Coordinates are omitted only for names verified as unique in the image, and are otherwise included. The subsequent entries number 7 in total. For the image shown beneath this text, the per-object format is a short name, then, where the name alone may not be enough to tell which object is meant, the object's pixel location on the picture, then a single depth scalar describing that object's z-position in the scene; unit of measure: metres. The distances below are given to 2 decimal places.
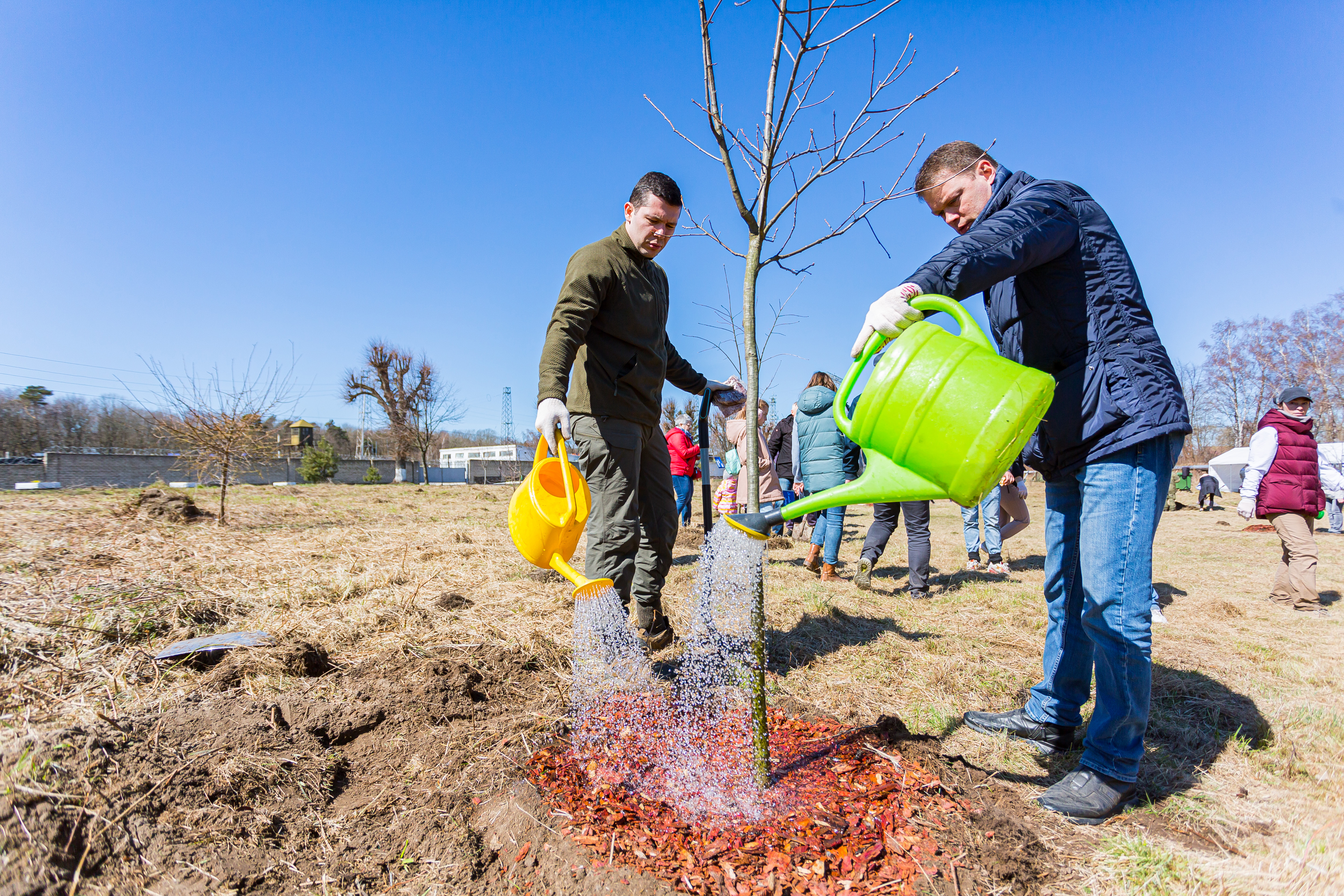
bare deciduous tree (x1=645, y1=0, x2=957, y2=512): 1.97
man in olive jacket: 2.44
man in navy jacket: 1.65
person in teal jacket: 5.19
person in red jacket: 7.65
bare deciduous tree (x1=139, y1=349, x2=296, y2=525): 8.27
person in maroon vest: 4.57
